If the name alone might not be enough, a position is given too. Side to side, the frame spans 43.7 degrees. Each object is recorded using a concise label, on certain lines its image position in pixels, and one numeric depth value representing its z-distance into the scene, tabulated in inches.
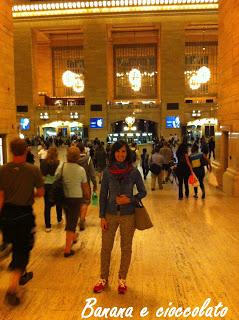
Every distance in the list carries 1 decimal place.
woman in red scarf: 109.1
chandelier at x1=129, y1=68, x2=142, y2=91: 749.2
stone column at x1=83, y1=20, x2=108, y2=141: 896.0
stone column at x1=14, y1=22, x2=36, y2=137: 916.7
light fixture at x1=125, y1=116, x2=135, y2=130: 897.9
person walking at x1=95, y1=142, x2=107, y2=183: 367.3
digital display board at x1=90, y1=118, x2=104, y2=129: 901.6
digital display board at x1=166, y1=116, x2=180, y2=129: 902.6
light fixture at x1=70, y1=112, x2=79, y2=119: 912.0
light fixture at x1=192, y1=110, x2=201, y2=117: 904.4
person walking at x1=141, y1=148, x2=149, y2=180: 410.6
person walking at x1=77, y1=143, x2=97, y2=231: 192.7
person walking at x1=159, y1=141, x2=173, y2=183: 360.0
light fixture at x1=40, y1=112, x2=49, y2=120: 918.1
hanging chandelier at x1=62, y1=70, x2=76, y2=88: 785.9
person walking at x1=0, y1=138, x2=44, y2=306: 108.0
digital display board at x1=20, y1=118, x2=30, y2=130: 911.8
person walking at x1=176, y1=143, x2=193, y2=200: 281.7
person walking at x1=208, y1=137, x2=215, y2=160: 589.6
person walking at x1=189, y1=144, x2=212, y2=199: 281.3
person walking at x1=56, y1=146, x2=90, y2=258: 149.8
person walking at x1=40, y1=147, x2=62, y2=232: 189.8
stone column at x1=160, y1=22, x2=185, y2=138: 890.8
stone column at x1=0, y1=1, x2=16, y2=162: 304.5
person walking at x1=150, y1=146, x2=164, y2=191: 329.5
